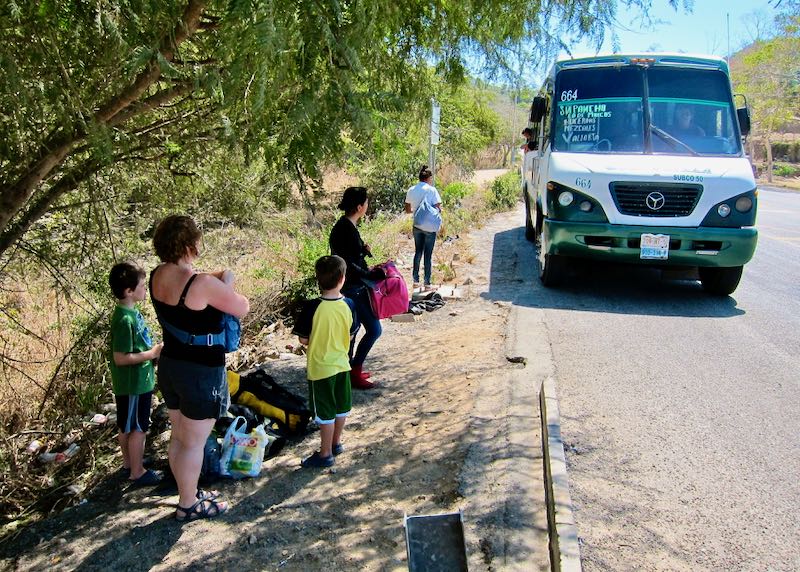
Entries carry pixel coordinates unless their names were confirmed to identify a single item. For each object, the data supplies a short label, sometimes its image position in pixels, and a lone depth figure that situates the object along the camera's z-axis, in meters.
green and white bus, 7.36
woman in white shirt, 8.24
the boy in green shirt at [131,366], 3.81
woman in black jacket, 5.02
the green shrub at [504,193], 18.48
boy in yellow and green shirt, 3.95
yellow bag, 4.58
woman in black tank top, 3.17
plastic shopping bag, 3.96
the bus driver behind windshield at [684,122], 7.90
